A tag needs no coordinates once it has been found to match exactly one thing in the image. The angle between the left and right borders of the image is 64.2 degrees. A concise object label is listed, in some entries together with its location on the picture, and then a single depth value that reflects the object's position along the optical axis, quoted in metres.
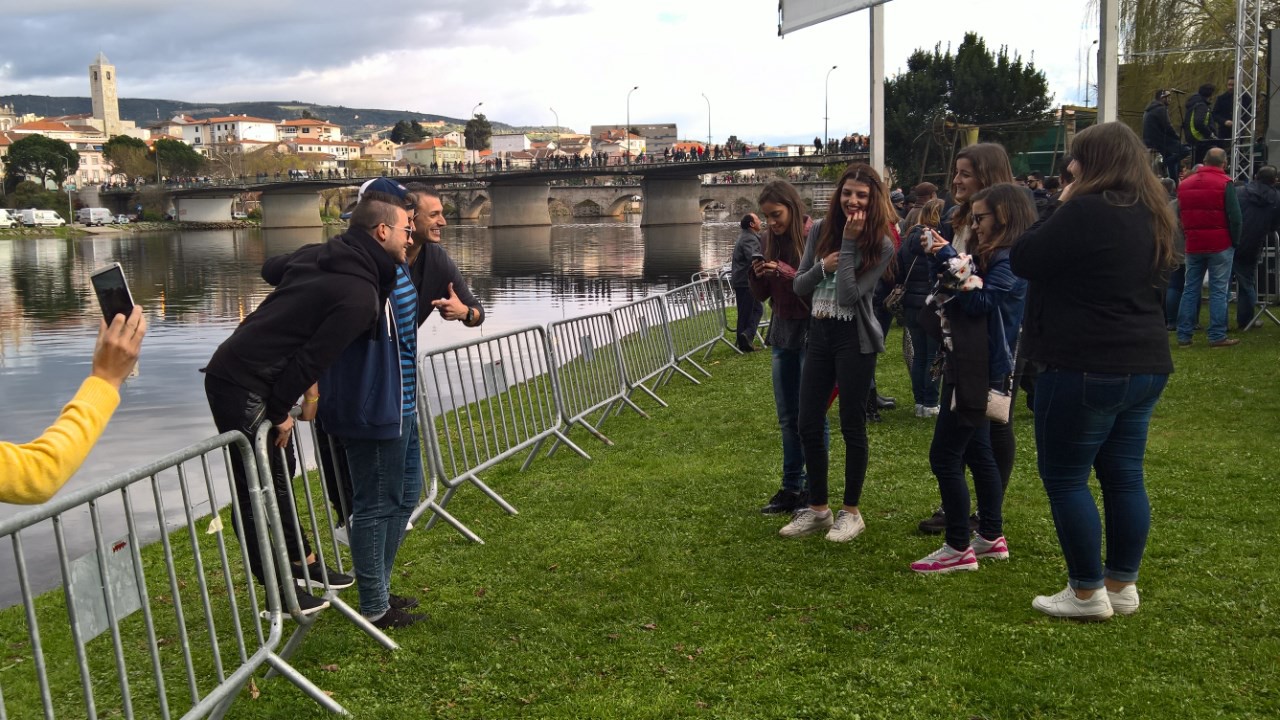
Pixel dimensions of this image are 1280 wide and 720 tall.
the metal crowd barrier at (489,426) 5.98
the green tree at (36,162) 112.50
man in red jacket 10.00
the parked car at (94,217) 92.94
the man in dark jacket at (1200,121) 15.05
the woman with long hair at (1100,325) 3.72
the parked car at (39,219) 85.31
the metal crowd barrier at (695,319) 12.22
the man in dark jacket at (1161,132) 15.16
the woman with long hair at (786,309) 5.70
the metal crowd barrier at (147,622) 2.68
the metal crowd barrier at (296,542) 3.63
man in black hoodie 3.85
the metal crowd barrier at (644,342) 9.98
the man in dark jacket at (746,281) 10.13
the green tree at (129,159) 121.19
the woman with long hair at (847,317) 5.02
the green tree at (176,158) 123.12
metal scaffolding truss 13.87
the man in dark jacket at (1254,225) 10.65
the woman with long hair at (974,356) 4.57
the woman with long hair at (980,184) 4.97
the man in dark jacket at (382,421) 4.05
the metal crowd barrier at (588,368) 8.27
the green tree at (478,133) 177.62
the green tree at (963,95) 53.88
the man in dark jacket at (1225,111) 15.65
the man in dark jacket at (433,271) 5.12
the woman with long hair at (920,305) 6.91
